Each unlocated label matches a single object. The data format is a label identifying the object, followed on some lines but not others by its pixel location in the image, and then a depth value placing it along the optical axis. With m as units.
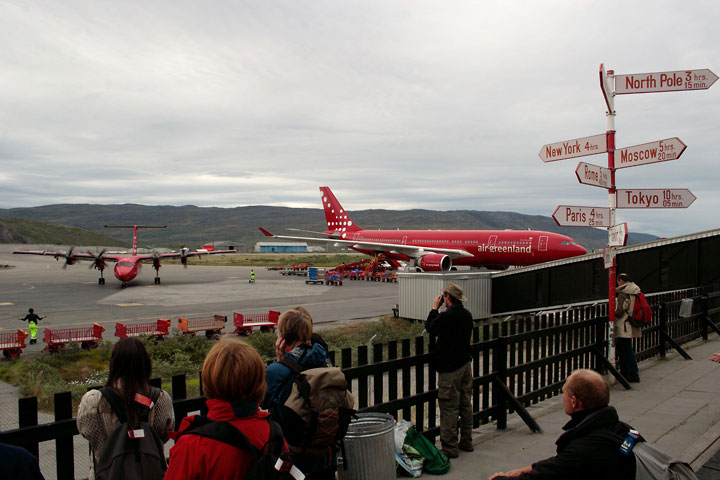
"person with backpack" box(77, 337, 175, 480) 2.60
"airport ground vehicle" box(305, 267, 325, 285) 40.25
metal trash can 4.12
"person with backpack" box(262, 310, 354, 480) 3.22
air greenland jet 28.92
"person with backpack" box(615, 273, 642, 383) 8.49
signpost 7.32
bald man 2.89
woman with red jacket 2.38
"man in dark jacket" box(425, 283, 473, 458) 5.32
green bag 4.97
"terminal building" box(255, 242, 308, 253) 164.25
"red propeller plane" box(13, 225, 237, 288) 34.03
